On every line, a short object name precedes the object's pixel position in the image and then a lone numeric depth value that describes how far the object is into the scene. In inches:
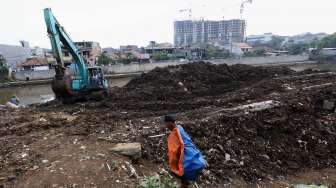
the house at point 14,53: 1780.3
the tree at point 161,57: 1922.0
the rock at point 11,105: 551.6
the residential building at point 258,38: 5142.7
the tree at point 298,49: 2370.8
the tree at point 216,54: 2134.8
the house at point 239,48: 2779.5
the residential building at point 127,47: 3490.2
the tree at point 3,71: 1049.7
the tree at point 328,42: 2292.1
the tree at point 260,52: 2283.0
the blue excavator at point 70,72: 447.2
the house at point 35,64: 1430.0
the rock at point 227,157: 250.8
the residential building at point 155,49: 2539.4
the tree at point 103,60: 1592.0
